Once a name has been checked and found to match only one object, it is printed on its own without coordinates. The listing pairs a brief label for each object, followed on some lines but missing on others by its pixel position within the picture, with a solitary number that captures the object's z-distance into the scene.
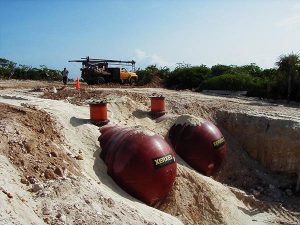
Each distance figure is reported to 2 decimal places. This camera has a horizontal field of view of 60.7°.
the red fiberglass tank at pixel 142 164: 6.14
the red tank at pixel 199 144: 8.34
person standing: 15.97
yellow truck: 16.60
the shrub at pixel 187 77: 17.63
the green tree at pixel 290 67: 13.97
